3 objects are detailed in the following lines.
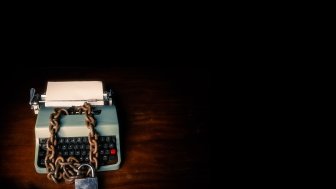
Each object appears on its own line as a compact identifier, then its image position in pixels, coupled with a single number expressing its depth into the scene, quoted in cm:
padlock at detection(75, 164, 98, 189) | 125
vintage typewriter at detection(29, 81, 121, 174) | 138
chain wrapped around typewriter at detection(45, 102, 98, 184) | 132
